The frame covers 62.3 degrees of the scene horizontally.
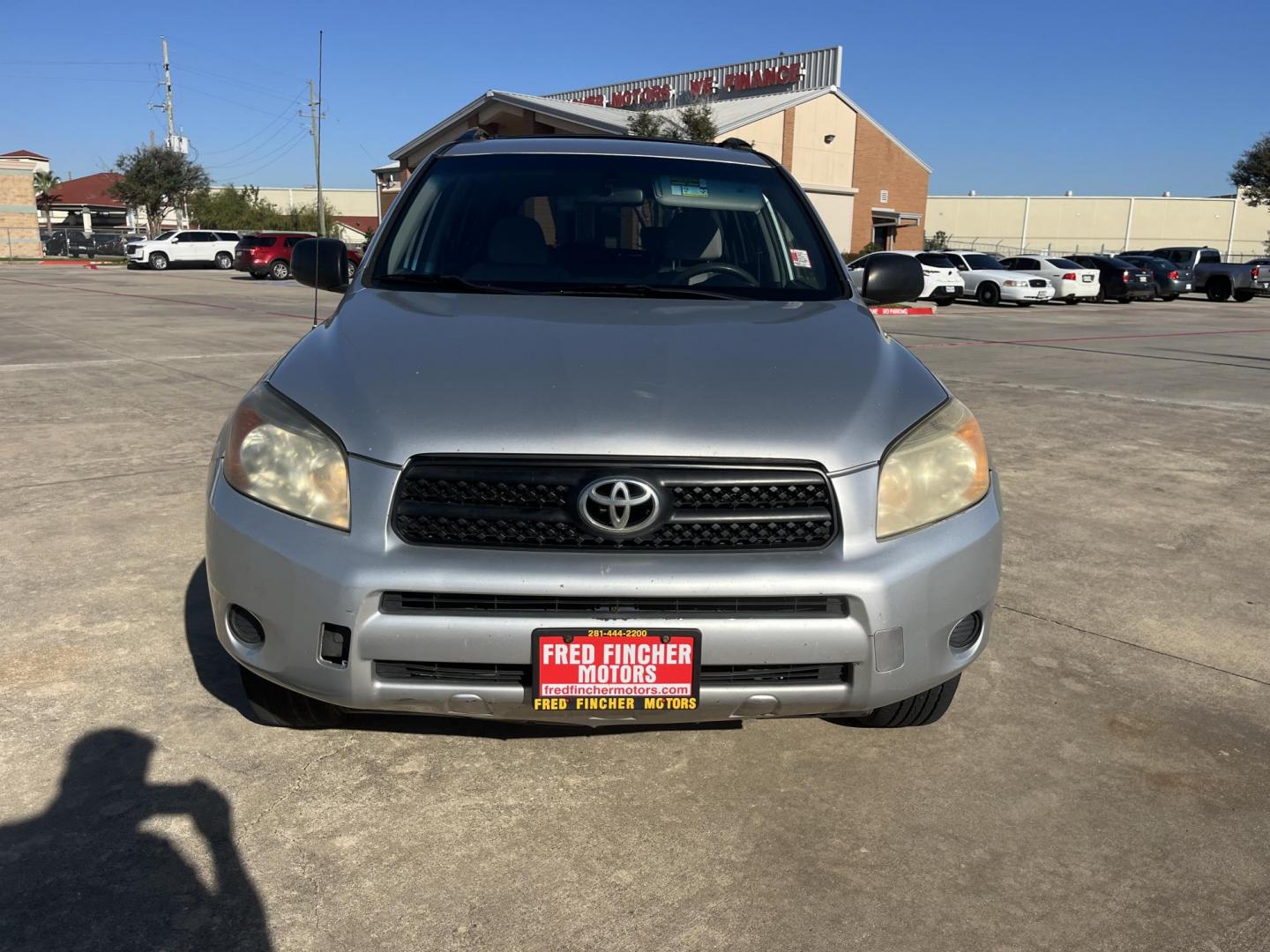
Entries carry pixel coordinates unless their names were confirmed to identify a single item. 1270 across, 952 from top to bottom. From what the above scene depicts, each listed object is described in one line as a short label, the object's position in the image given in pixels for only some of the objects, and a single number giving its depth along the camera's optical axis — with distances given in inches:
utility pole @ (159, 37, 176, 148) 2417.6
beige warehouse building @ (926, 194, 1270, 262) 2738.7
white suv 1498.5
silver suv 88.6
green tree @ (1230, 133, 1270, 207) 1860.2
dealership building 1541.6
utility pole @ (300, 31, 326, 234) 1205.3
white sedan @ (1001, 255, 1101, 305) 1110.4
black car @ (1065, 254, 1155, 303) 1212.5
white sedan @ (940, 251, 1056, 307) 1050.7
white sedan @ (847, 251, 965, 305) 1049.5
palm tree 3003.4
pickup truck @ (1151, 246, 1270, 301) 1352.1
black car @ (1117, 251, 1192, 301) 1284.4
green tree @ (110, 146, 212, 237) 2149.4
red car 1284.4
